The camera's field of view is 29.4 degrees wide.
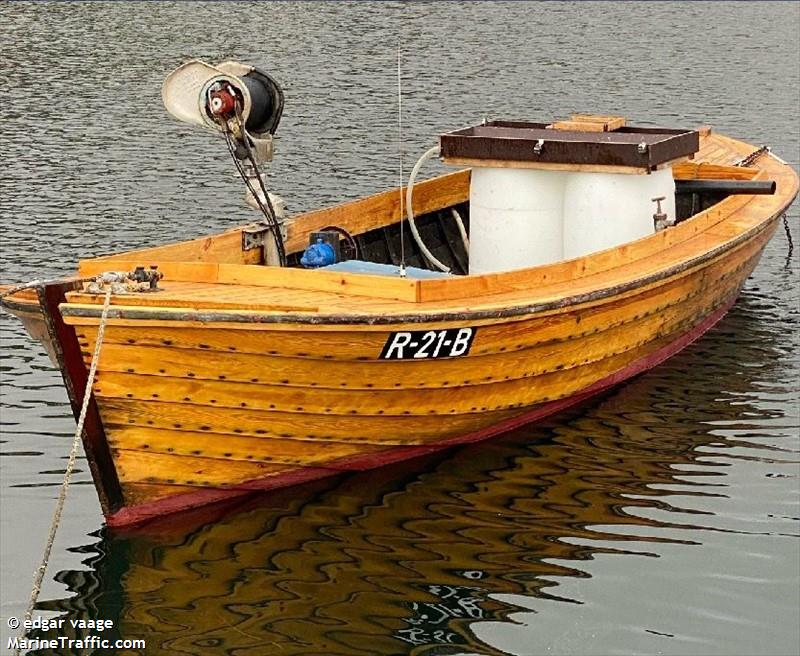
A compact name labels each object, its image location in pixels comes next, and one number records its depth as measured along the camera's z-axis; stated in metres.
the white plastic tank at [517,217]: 14.88
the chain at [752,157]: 19.08
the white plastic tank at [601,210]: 14.87
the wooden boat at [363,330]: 11.28
